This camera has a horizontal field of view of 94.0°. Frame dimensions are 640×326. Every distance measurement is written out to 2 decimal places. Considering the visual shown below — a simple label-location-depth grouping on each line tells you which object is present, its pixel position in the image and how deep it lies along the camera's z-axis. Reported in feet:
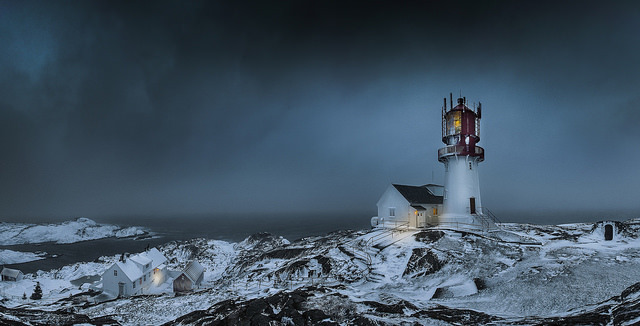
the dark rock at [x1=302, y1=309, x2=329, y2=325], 52.70
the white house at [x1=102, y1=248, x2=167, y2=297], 133.69
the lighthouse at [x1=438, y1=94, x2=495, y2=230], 124.16
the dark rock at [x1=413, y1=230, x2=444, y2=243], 104.22
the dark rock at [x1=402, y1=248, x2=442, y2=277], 83.30
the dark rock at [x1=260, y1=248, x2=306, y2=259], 127.13
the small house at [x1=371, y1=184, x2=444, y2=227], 130.11
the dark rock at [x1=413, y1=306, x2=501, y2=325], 46.88
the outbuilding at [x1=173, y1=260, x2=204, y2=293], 131.95
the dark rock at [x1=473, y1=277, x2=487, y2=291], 66.08
